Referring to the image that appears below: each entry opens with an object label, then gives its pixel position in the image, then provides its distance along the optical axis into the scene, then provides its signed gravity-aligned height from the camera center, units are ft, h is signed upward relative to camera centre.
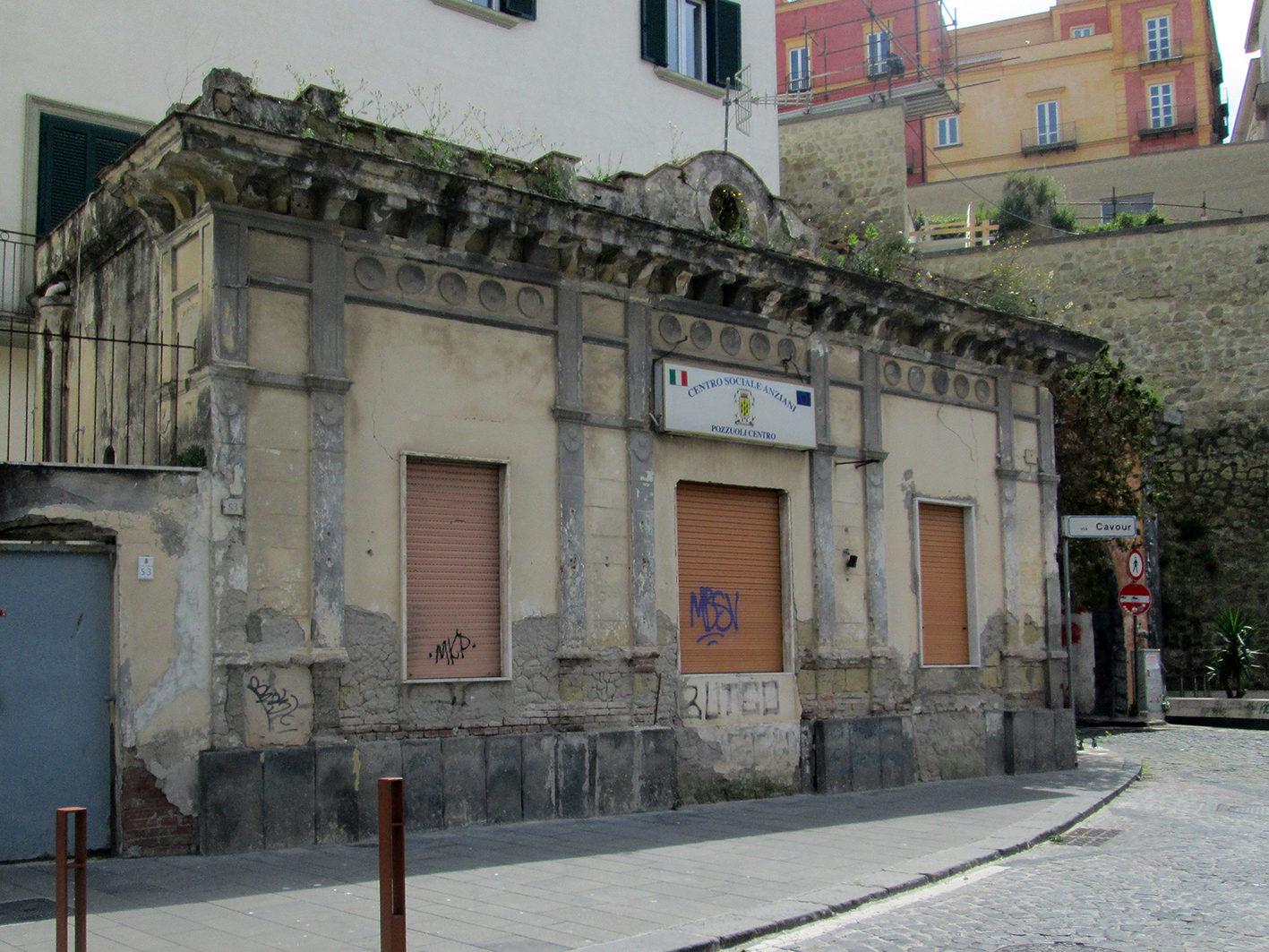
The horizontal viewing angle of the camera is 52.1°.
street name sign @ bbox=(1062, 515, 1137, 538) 52.29 +2.71
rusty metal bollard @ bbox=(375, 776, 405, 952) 16.34 -3.16
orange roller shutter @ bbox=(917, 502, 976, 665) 49.55 +0.40
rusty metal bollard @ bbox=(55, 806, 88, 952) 16.70 -3.43
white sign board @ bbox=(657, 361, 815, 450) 40.96 +6.35
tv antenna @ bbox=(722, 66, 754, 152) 64.85 +25.22
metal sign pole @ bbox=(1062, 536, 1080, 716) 51.55 -0.46
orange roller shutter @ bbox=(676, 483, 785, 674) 41.83 +0.66
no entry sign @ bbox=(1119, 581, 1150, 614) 63.98 -0.24
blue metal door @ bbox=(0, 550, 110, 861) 28.27 -1.83
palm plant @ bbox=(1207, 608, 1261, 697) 81.66 -4.10
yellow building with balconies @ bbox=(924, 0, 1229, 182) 149.28 +58.26
